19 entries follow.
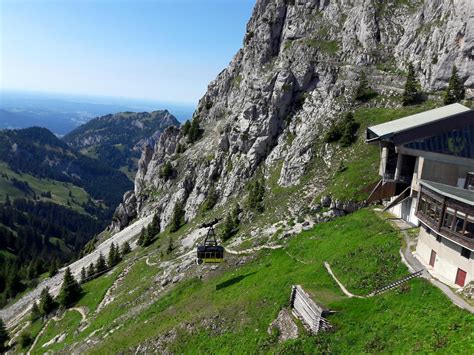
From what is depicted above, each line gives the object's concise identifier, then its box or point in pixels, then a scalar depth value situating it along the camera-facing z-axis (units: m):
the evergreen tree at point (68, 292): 76.81
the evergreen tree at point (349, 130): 67.50
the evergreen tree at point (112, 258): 93.31
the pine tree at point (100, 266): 91.44
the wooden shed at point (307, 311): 26.94
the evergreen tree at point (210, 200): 92.06
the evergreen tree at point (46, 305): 77.00
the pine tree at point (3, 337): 70.12
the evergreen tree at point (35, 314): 78.61
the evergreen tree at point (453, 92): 62.88
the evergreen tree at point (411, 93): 68.62
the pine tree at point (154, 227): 100.43
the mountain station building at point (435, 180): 30.22
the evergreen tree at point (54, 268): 115.75
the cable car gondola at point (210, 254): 45.94
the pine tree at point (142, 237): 101.01
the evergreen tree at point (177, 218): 94.57
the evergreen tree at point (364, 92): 75.50
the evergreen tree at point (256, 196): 69.88
